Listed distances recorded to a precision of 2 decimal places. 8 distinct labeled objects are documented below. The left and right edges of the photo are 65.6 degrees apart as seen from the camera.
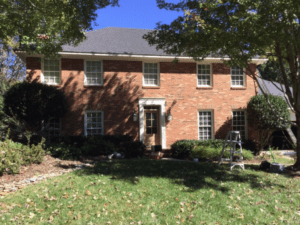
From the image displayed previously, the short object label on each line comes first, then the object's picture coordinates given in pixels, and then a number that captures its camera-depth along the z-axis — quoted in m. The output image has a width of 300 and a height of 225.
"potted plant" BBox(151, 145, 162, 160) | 12.19
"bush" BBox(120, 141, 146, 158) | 12.05
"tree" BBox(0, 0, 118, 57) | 8.98
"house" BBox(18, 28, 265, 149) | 13.17
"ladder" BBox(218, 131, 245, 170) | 8.73
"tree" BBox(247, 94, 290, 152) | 13.36
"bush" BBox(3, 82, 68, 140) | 10.99
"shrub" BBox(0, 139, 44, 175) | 7.15
